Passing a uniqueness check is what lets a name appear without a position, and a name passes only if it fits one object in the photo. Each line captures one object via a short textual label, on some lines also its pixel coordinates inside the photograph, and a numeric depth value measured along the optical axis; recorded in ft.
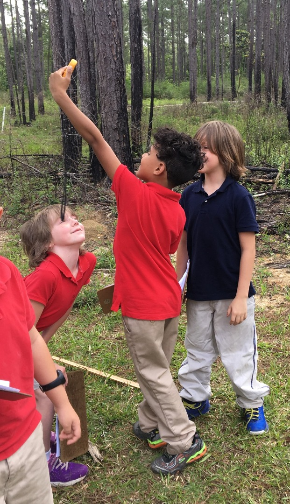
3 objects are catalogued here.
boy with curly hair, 6.53
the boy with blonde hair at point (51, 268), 6.55
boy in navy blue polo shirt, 7.60
